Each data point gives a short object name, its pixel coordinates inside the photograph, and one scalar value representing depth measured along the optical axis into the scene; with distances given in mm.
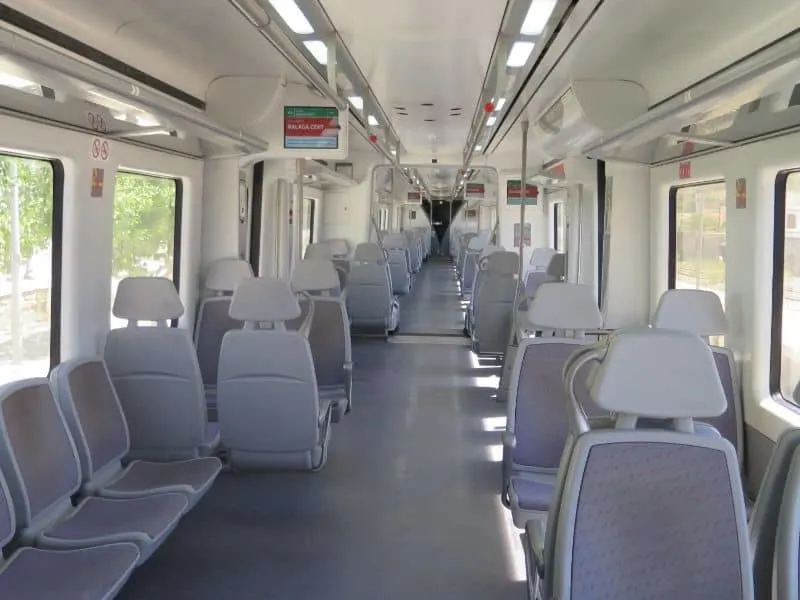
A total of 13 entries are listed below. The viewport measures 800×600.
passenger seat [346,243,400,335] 10008
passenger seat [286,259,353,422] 6156
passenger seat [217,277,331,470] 4219
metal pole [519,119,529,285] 6686
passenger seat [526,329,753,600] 2127
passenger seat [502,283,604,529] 3939
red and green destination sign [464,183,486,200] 21250
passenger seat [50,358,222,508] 3533
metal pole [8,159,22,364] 3834
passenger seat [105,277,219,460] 4180
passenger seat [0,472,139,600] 2652
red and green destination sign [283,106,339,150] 6570
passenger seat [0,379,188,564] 2947
